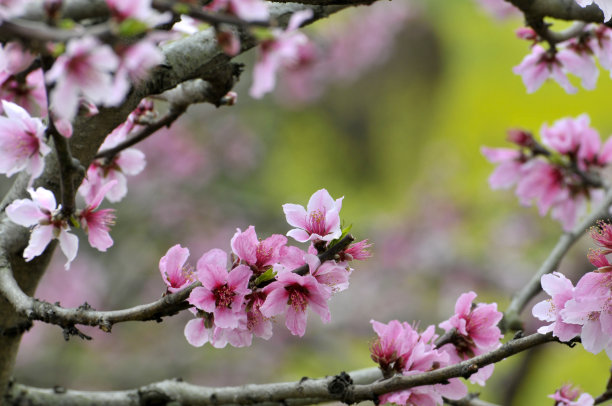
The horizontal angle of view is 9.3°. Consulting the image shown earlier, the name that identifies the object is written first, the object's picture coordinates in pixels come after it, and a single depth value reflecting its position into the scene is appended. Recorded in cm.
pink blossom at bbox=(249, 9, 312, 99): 215
